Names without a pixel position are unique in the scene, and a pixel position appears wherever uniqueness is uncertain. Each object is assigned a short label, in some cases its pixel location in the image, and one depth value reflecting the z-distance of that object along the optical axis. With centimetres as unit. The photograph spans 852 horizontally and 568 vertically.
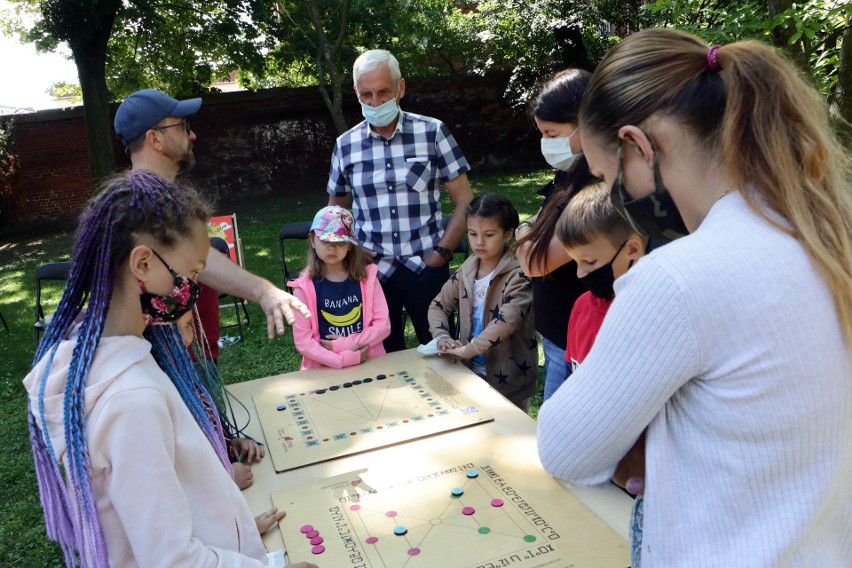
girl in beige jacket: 291
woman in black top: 233
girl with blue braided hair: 123
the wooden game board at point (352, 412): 202
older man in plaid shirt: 340
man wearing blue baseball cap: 241
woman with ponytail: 87
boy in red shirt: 203
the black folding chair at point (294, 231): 441
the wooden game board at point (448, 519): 144
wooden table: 160
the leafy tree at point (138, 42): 998
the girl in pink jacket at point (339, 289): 304
